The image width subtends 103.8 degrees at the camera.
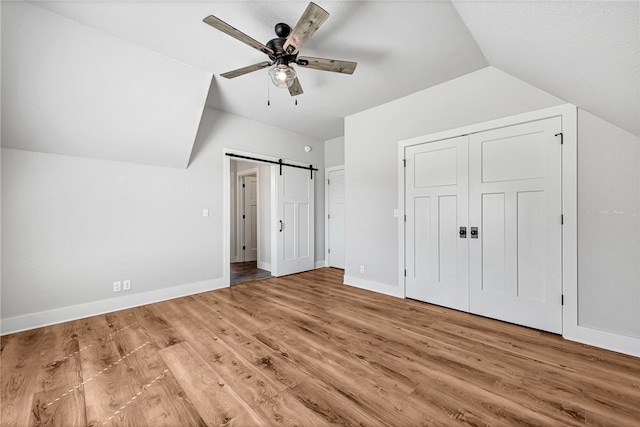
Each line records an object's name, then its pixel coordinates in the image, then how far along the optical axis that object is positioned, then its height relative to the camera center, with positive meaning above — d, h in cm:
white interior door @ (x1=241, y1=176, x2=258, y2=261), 625 -14
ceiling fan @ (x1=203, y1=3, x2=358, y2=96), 178 +129
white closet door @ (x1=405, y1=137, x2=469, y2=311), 297 -12
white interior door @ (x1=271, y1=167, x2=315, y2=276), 469 -17
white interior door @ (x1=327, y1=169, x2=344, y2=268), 526 -9
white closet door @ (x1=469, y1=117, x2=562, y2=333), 240 -12
